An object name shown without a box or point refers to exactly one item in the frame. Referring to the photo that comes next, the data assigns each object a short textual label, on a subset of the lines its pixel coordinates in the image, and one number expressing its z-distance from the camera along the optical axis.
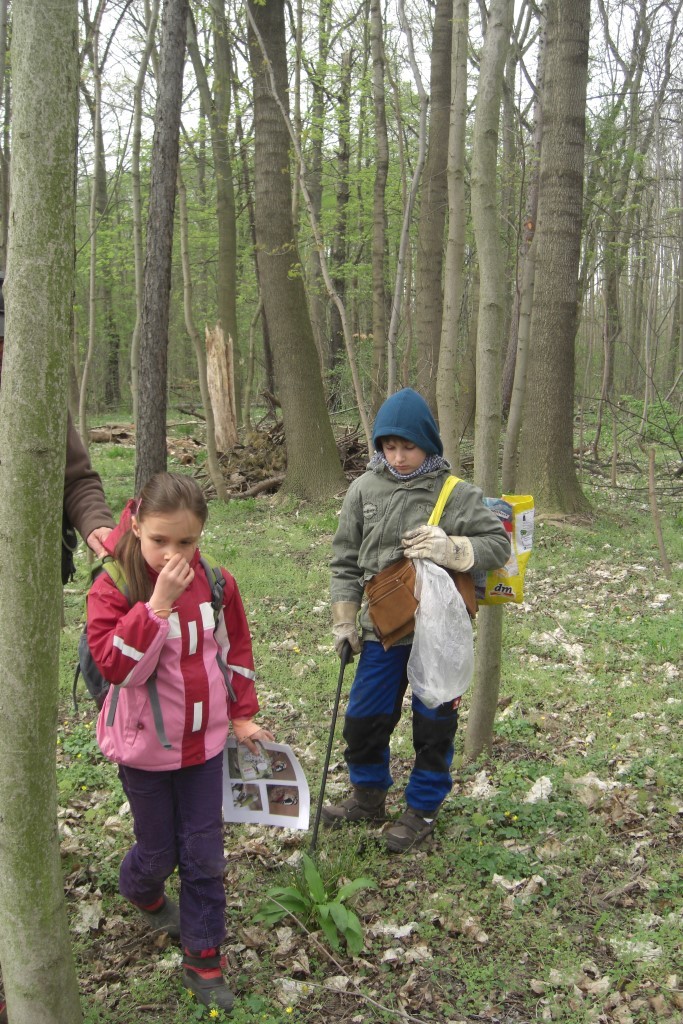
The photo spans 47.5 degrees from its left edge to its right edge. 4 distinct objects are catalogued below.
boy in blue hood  3.41
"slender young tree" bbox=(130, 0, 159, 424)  8.09
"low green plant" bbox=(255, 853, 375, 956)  3.06
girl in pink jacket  2.48
